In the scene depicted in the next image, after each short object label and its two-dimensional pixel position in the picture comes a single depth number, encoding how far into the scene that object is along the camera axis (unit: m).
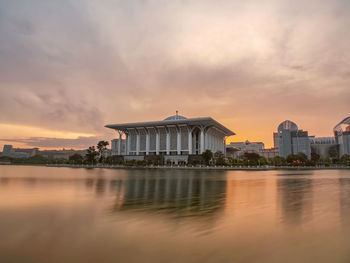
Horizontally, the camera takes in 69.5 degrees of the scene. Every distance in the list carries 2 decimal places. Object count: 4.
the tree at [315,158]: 103.14
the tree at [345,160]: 96.94
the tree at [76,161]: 102.06
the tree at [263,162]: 90.96
